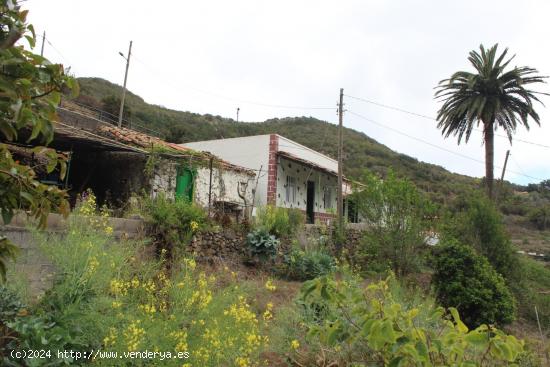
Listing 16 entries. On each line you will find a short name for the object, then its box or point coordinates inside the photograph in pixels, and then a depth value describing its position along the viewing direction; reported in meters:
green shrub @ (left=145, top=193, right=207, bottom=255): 7.87
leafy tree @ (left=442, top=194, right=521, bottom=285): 11.41
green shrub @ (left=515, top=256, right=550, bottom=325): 10.95
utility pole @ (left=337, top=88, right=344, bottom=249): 13.02
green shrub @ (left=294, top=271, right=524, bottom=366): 1.92
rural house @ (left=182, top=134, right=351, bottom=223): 16.16
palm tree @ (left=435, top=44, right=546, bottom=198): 18.92
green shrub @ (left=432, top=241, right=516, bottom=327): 8.70
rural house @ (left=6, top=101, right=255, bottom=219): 11.02
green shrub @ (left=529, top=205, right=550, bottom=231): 29.84
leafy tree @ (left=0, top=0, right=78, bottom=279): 1.51
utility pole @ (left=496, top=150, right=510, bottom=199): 23.89
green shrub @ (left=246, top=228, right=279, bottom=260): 9.81
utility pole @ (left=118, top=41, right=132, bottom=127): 22.32
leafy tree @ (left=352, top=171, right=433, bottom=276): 11.13
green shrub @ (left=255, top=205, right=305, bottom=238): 10.62
